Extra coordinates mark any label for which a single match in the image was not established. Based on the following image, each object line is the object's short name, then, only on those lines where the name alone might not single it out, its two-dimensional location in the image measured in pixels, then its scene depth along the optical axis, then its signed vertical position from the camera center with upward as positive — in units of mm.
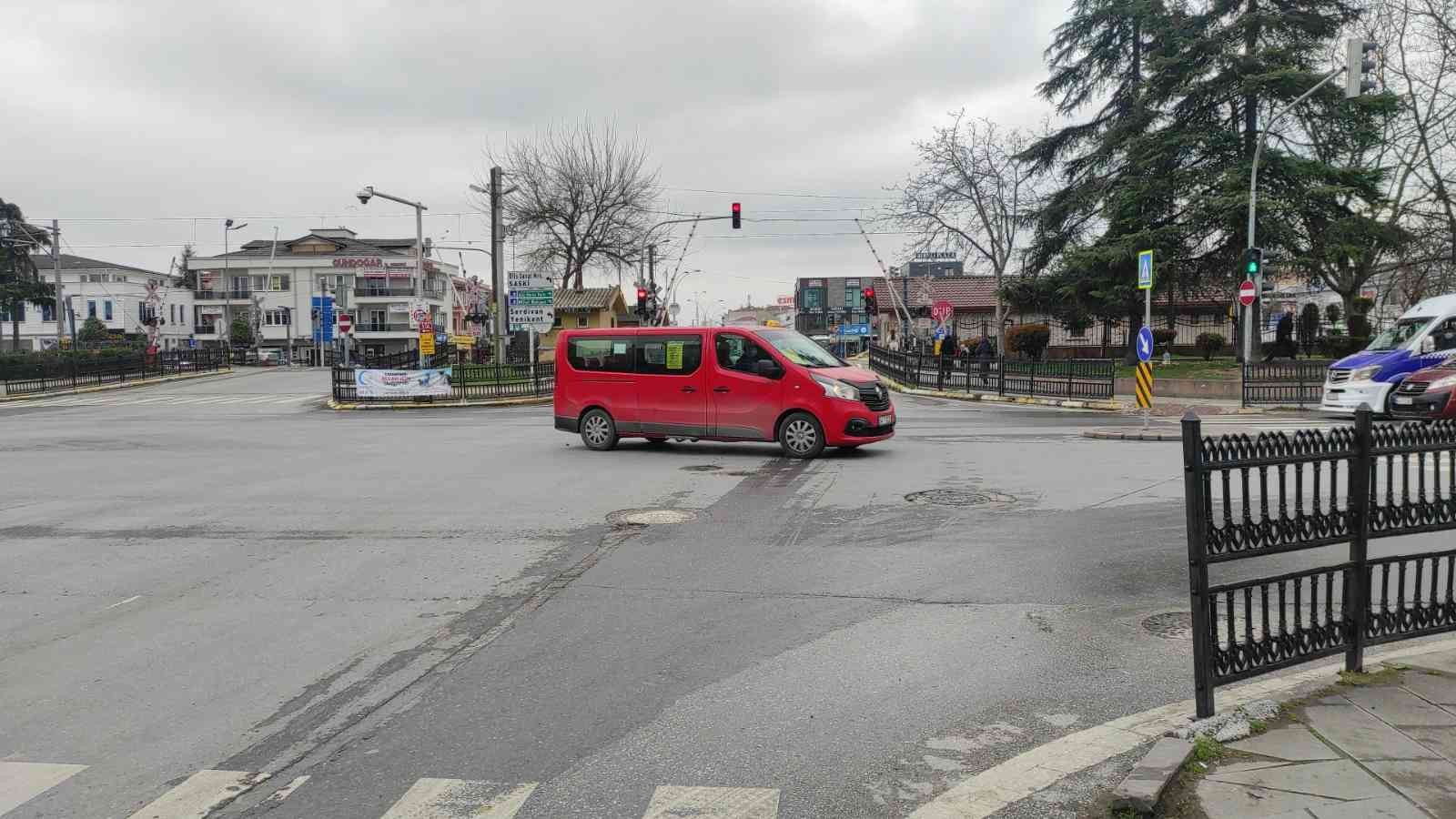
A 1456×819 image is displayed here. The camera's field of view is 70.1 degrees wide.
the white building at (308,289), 96188 +6237
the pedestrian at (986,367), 31641 -653
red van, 14945 -612
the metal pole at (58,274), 51688 +4381
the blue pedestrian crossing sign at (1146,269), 22703 +1619
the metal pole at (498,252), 34750 +3414
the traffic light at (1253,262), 25969 +1994
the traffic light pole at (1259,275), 27306 +1728
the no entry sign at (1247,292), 25828 +1226
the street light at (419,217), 34156 +5143
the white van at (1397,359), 19781 -371
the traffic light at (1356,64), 20609 +5535
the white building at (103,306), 91812 +4727
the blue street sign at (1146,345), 20656 -39
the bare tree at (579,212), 57250 +7848
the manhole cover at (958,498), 10977 -1639
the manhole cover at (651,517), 10086 -1659
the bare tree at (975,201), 48812 +6872
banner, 32906 -931
